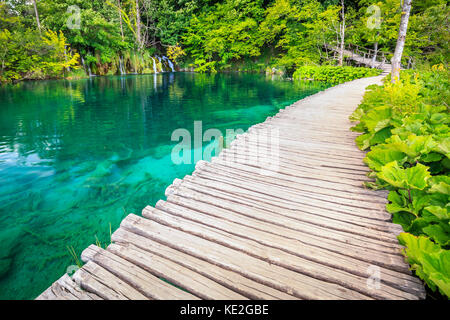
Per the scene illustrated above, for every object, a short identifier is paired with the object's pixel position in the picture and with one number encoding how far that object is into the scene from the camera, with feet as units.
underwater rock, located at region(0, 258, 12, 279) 10.02
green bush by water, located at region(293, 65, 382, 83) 65.55
